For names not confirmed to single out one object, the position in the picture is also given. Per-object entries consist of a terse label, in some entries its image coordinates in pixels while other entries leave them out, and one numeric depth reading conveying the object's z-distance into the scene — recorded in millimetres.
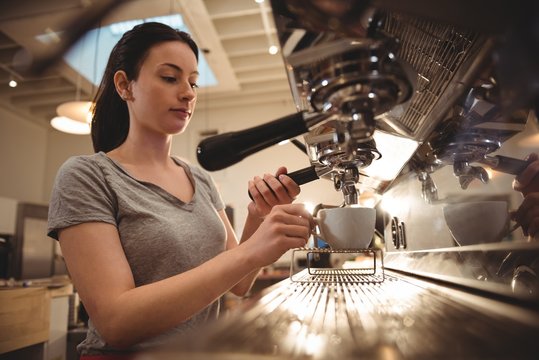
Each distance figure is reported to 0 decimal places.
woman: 596
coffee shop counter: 2047
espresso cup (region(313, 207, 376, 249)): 663
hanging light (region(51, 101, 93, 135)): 2609
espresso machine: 271
